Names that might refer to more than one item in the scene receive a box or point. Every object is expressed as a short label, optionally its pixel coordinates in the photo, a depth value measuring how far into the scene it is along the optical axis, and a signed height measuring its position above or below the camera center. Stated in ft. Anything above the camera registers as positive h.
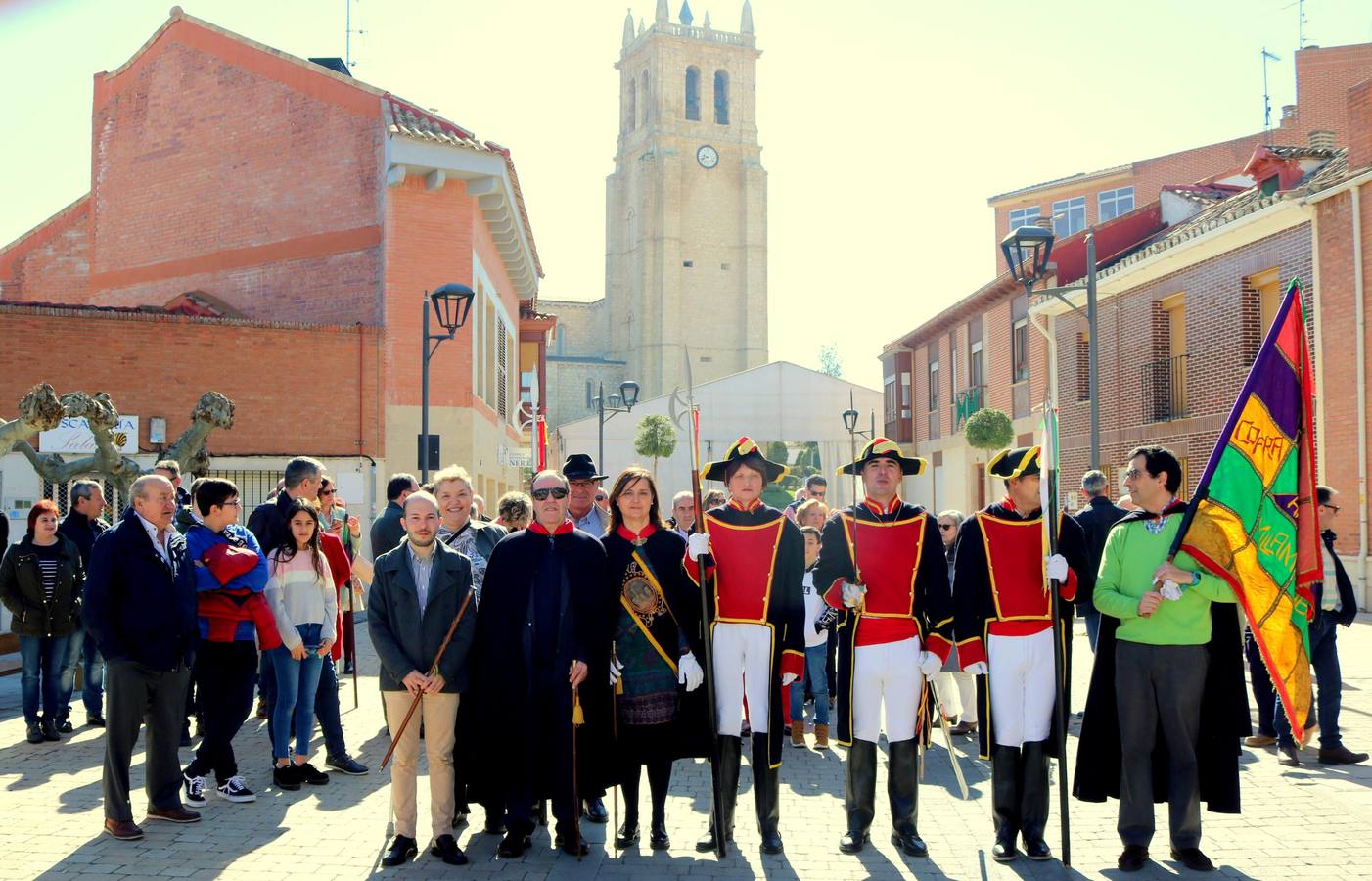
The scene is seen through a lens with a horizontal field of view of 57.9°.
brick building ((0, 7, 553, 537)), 62.59 +14.55
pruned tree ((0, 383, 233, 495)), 34.81 +2.06
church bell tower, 263.49 +58.71
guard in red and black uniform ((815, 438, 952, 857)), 19.70 -2.18
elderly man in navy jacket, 20.29 -2.31
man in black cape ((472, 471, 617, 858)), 19.60 -2.57
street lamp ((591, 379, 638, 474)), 93.49 +7.72
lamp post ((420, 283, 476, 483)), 53.62 +8.50
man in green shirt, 18.65 -2.69
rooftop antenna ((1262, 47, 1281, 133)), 118.69 +36.74
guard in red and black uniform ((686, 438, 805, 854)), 20.01 -2.13
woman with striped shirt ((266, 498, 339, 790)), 24.18 -2.59
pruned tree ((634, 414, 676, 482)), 169.48 +8.12
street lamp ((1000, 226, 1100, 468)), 45.24 +8.86
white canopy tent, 196.24 +12.96
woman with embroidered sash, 20.20 -2.80
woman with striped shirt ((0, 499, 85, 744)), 29.07 -2.45
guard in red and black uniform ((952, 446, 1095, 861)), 19.39 -2.18
